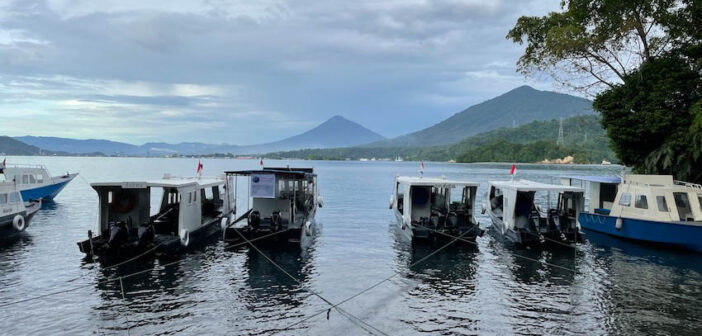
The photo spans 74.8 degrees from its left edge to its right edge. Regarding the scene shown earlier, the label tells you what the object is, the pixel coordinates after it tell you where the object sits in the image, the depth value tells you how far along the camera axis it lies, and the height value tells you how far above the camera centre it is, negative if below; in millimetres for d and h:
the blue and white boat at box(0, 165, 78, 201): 42031 -2594
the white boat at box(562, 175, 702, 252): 23125 -2536
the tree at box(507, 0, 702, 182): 28547 +6033
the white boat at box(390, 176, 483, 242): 24828 -3066
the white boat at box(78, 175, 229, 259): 20656 -3222
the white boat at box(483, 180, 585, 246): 23844 -3034
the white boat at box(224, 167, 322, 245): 23716 -3086
